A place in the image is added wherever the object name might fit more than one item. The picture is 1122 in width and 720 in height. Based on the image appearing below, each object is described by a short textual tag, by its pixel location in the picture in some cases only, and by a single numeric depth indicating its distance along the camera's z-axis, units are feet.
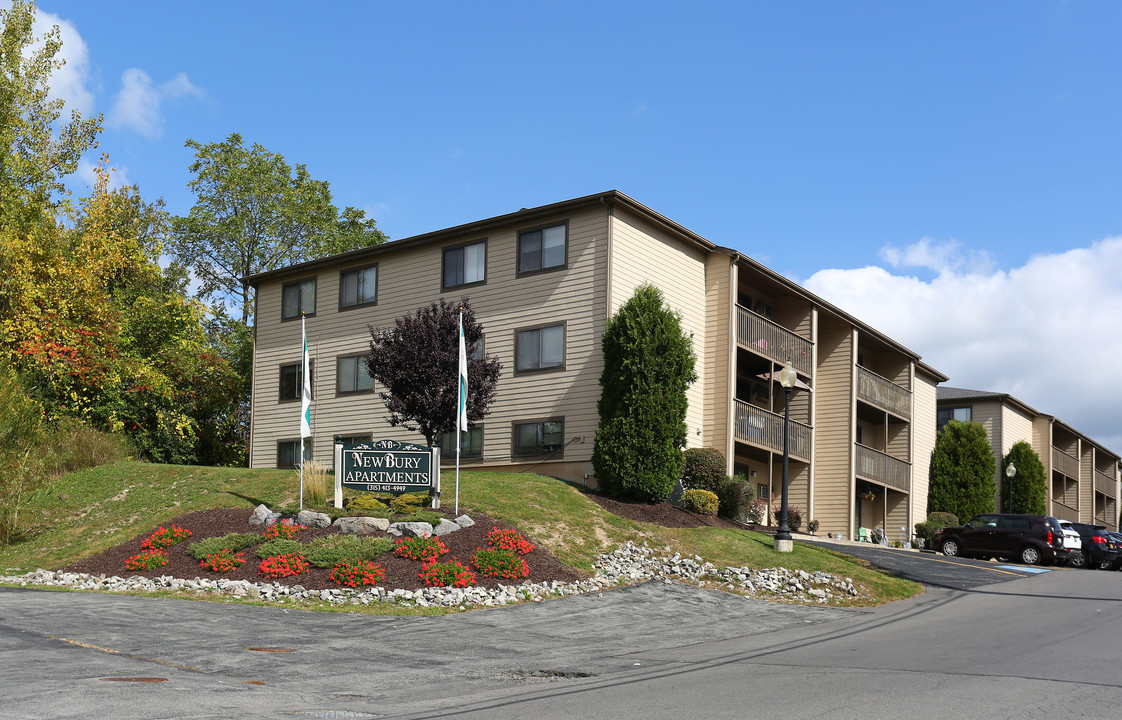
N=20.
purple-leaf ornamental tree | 79.00
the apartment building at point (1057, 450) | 167.94
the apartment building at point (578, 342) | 90.79
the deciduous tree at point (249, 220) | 151.33
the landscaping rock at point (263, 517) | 65.26
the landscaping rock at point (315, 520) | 63.57
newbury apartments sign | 66.85
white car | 94.27
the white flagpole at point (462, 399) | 67.05
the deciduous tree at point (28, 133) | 108.47
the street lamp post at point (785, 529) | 69.36
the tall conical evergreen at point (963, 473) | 141.38
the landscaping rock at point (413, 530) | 60.39
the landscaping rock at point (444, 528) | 61.21
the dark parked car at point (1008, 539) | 93.40
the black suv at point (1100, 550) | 98.94
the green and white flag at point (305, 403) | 68.53
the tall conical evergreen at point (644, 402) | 80.07
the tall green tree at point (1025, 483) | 160.66
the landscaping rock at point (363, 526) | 61.87
